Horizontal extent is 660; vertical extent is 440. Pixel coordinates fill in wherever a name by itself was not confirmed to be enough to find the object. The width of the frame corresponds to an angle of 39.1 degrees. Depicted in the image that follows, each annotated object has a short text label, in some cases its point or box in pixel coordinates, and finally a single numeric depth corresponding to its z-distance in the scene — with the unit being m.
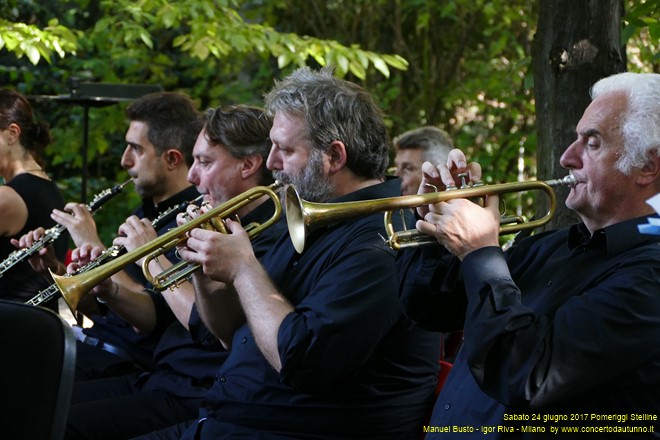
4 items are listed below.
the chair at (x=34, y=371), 2.00
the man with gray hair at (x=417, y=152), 5.64
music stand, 6.06
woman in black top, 4.62
